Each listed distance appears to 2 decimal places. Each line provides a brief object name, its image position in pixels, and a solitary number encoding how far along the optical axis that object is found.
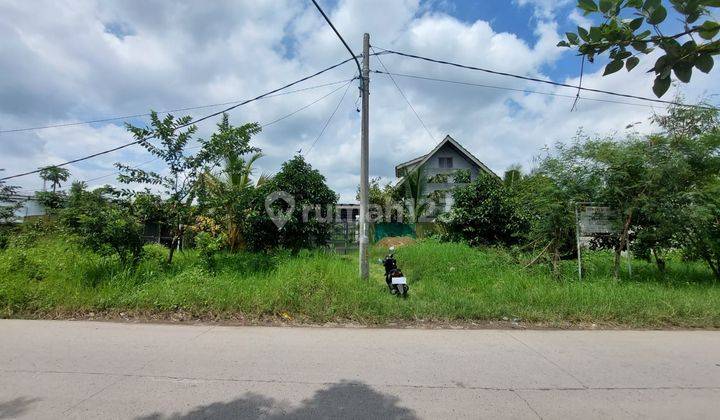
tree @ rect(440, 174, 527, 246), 13.62
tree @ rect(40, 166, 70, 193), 35.34
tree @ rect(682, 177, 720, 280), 7.39
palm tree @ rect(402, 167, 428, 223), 17.78
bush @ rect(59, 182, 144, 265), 7.15
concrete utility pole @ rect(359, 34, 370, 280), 7.70
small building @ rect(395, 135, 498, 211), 20.47
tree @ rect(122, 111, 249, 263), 8.05
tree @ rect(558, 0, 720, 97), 1.56
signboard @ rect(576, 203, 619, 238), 8.12
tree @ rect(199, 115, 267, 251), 8.38
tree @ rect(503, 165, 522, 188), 18.84
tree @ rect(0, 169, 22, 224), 12.66
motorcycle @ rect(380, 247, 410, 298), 6.85
